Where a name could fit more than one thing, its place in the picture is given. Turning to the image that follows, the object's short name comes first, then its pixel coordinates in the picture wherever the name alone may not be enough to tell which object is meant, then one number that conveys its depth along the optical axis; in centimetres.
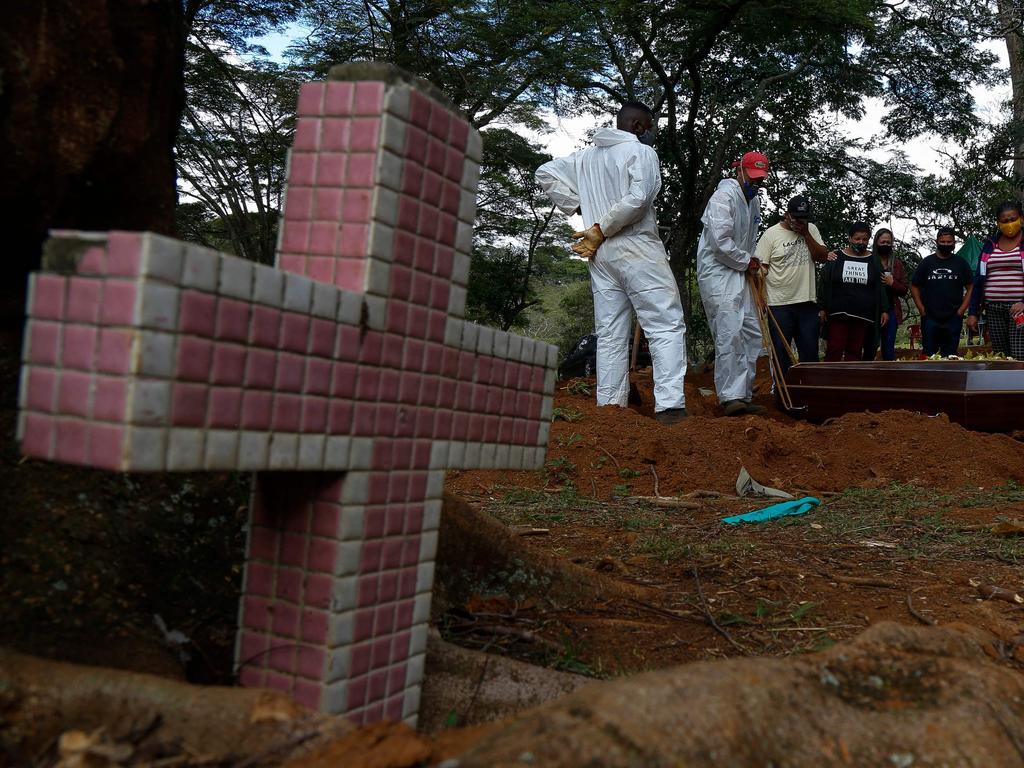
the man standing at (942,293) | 1083
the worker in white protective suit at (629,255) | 757
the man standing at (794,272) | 962
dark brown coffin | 754
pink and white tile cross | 127
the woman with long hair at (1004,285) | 982
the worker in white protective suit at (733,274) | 829
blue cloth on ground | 486
